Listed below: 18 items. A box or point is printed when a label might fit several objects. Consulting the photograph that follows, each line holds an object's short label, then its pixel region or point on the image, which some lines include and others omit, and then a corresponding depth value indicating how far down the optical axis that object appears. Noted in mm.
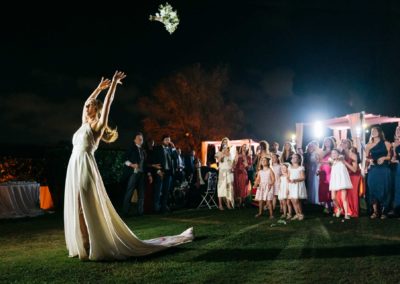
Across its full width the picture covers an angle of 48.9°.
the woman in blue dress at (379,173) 11141
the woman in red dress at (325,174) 12555
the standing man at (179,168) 15105
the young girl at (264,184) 11875
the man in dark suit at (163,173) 13875
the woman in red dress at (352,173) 11492
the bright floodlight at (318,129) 18375
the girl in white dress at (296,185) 10984
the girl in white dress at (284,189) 11328
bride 6004
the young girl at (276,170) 12352
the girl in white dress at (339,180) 11258
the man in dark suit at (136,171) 12859
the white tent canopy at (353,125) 14273
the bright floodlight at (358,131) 14267
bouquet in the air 7099
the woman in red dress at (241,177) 15562
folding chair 15633
